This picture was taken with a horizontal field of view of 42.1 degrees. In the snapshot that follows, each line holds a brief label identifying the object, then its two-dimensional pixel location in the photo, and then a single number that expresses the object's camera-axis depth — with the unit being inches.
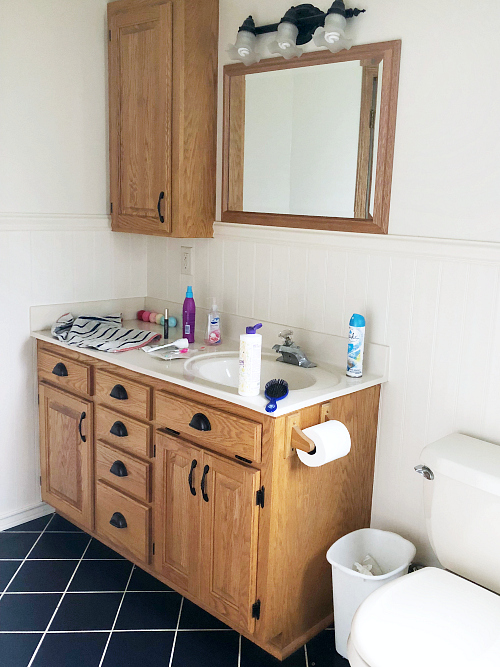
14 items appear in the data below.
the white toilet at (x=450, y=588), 55.4
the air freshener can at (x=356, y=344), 80.0
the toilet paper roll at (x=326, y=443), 69.6
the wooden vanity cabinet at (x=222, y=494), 72.7
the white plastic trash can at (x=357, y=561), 73.9
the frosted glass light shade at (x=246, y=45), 87.1
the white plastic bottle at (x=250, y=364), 71.9
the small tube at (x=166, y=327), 102.0
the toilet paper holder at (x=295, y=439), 69.7
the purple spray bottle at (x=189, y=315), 99.4
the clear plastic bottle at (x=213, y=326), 97.7
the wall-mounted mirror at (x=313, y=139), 78.8
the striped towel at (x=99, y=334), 93.9
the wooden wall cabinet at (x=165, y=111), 92.0
